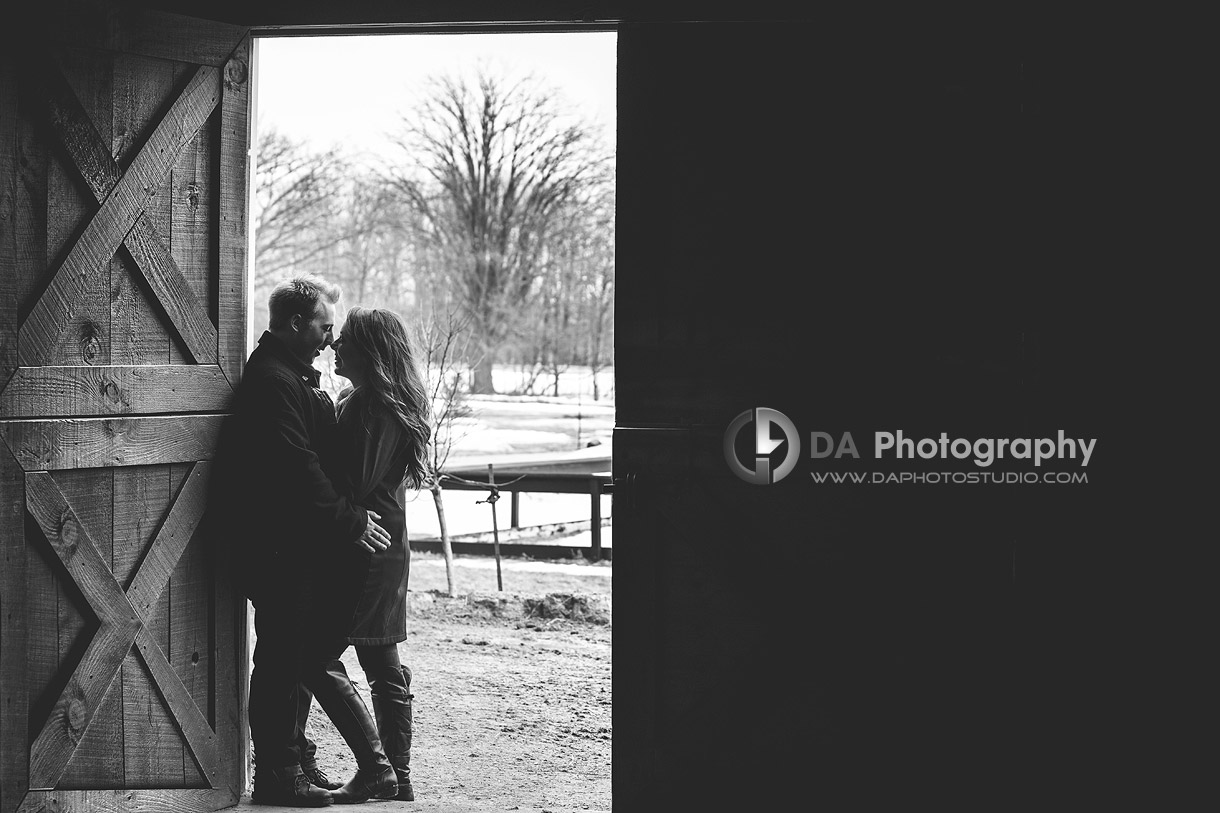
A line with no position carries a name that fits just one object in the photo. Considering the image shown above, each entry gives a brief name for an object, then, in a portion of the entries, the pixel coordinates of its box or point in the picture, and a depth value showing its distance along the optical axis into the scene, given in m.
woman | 4.18
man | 3.99
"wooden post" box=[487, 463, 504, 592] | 8.99
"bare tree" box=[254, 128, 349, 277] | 22.77
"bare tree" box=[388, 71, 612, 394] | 24.47
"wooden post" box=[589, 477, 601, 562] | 10.94
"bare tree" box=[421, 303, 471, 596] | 9.32
